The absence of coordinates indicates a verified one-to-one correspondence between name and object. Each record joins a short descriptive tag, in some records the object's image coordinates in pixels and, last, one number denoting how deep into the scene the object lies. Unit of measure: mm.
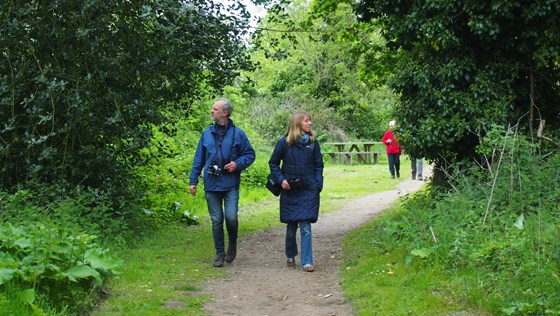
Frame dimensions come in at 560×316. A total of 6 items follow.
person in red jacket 23031
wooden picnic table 33091
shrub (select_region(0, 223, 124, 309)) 6020
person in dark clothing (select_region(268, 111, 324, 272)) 8773
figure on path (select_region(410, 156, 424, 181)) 22123
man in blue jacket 8914
